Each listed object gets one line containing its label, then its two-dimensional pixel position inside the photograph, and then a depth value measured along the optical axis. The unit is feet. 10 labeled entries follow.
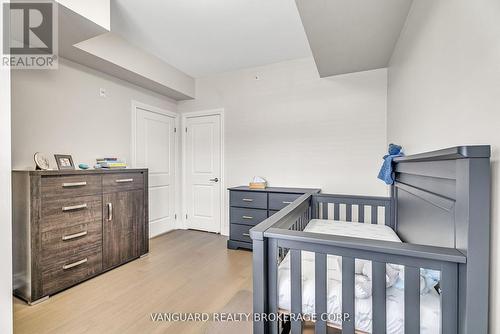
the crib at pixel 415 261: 2.43
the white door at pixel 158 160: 11.25
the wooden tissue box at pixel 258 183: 10.39
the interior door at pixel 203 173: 12.59
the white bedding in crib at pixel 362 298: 2.97
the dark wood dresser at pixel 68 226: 6.20
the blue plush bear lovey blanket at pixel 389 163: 6.19
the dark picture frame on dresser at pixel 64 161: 7.54
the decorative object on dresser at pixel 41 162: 6.73
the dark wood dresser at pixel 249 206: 9.54
